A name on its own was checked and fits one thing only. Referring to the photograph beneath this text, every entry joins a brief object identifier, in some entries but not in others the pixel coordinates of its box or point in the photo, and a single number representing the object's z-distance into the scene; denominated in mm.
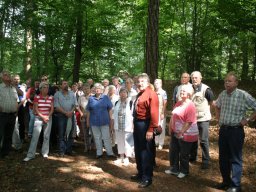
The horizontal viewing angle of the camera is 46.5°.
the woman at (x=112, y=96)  8445
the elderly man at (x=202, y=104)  6648
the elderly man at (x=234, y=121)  5426
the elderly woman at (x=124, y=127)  7176
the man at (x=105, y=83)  9689
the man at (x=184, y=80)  7129
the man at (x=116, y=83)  9523
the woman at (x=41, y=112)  7594
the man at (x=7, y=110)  7633
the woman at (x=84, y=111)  8617
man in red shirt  5438
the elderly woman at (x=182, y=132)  5934
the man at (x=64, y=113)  8055
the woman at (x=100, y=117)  7703
